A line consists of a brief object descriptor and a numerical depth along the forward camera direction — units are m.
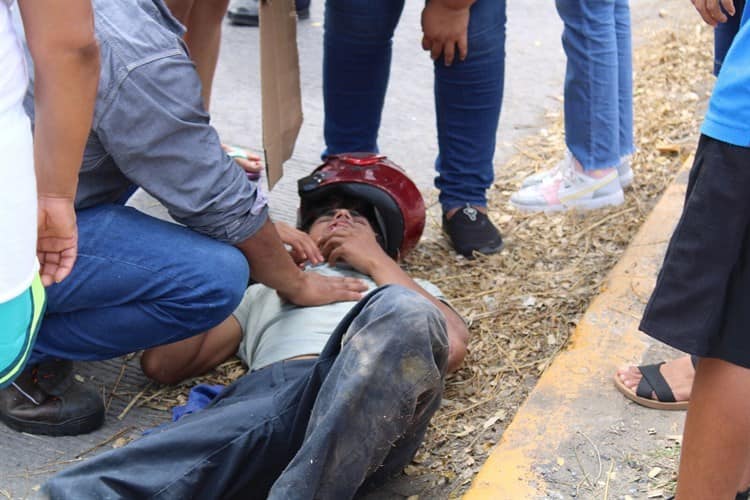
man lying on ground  2.00
